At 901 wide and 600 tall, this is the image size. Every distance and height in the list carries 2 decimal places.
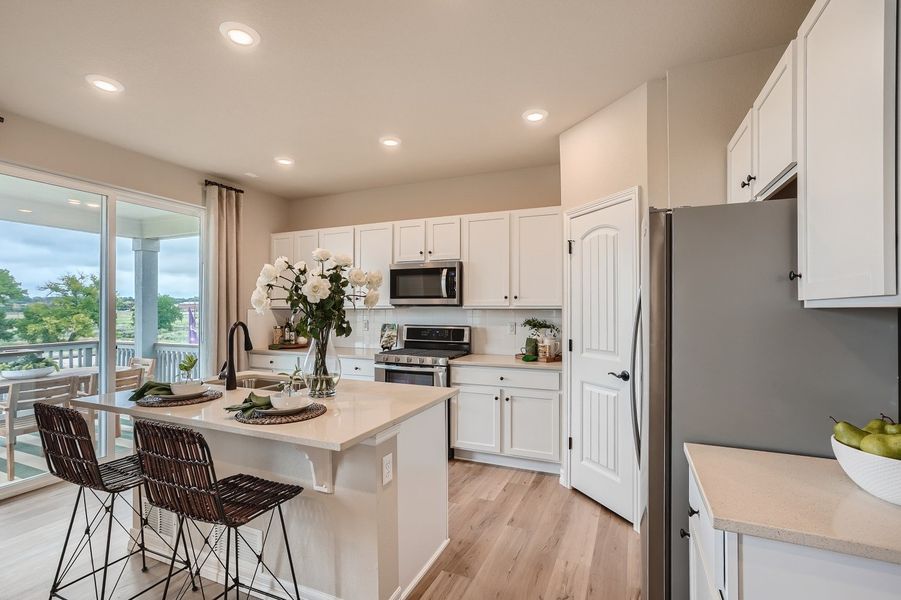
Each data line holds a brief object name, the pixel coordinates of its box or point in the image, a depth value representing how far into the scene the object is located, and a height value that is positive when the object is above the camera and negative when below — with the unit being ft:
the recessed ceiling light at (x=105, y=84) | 8.14 +4.21
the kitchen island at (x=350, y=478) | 5.72 -2.61
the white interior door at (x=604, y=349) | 8.68 -1.04
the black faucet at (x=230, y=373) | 7.64 -1.33
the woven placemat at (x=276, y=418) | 5.55 -1.57
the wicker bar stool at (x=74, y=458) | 5.80 -2.23
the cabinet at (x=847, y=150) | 3.15 +1.29
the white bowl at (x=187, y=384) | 6.94 -1.41
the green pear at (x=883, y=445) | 3.32 -1.12
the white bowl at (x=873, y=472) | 3.30 -1.36
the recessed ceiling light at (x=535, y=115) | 9.80 +4.33
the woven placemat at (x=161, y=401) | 6.70 -1.63
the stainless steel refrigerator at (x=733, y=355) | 4.36 -0.57
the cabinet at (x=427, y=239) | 13.53 +1.99
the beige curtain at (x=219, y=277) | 14.07 +0.76
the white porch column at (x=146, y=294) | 12.63 +0.16
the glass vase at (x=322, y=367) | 6.88 -1.10
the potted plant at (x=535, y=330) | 12.38 -0.86
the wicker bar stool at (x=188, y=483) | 4.87 -2.17
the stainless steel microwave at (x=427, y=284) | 13.20 +0.54
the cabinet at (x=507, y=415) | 11.21 -3.10
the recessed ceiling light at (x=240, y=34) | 6.68 +4.27
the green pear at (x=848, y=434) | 3.63 -1.13
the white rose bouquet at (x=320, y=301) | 6.60 -0.02
